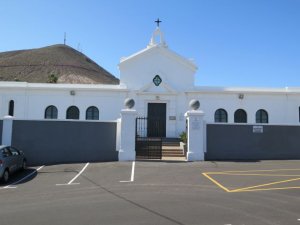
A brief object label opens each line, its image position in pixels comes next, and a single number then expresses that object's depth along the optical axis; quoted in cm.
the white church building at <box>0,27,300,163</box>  2428
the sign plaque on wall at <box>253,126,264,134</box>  1805
